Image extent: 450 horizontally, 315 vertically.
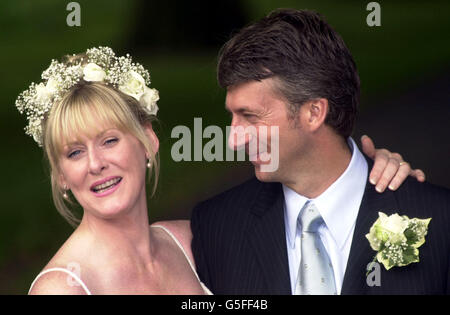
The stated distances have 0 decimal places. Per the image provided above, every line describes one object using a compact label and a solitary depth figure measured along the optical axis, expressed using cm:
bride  742
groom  784
